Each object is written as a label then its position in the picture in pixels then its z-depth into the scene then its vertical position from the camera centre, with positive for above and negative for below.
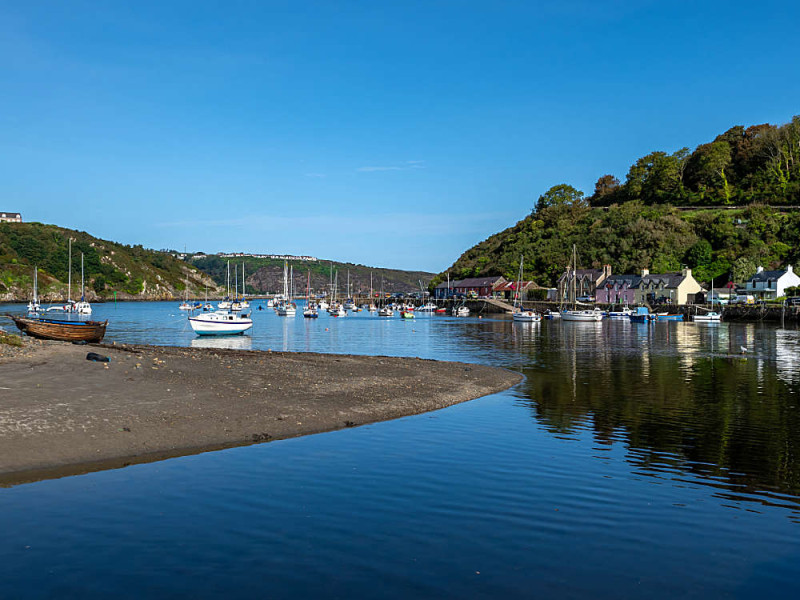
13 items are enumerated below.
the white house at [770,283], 132.62 +3.34
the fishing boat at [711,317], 110.31 -3.48
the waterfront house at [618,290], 156.75 +2.14
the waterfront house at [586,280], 171.50 +4.95
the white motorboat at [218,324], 72.12 -3.04
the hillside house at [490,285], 198.00 +4.20
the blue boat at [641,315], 117.62 -3.35
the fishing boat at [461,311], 160.25 -3.47
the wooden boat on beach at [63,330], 46.19 -2.40
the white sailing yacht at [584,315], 114.25 -3.24
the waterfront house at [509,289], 181.12 +2.82
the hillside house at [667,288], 144.12 +2.34
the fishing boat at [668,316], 126.94 -3.84
